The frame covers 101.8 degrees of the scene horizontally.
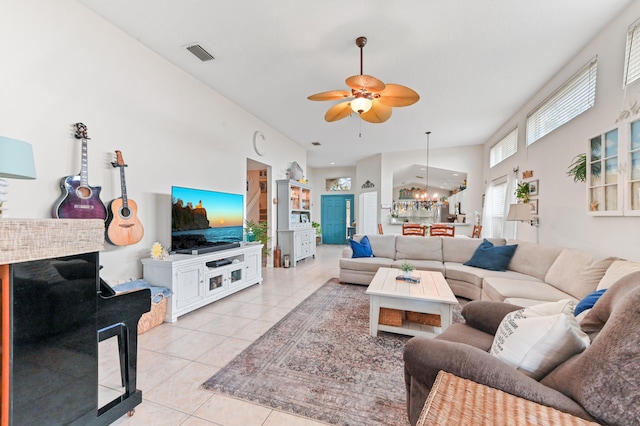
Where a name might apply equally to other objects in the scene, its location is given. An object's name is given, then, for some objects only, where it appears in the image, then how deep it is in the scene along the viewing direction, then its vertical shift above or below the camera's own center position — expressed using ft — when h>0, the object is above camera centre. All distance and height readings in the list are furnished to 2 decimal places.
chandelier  36.18 +2.81
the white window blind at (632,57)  6.96 +4.42
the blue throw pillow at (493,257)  11.57 -1.89
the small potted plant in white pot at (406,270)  9.47 -2.03
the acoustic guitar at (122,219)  8.18 -0.22
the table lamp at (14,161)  4.44 +0.89
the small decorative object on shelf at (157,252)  9.21 -1.41
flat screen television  10.02 -0.31
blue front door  31.01 -0.33
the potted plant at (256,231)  14.96 -1.01
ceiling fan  7.50 +3.80
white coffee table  7.48 -2.57
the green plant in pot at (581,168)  8.38 +1.65
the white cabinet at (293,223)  18.30 -0.67
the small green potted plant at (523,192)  12.95 +1.19
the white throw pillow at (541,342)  3.21 -1.63
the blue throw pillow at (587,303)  5.22 -1.77
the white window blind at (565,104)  8.80 +4.50
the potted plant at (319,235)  29.58 -2.50
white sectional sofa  7.77 -2.24
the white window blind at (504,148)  15.35 +4.43
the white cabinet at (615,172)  6.93 +1.32
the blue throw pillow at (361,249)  14.51 -1.93
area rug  5.11 -3.80
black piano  2.70 -1.52
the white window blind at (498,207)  17.01 +0.59
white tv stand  9.05 -2.49
